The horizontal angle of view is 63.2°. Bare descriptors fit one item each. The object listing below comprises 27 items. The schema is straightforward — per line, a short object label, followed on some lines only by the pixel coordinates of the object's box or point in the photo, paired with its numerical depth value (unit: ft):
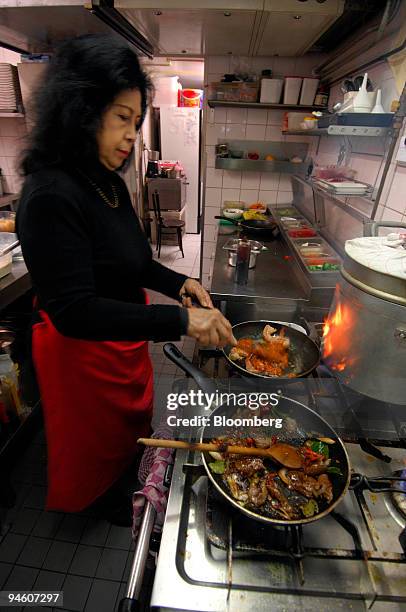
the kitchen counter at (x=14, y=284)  5.52
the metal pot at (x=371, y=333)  2.26
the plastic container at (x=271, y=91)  8.64
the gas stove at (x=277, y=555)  1.83
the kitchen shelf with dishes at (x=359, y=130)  4.64
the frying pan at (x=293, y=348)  3.39
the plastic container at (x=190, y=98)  19.30
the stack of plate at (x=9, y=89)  8.86
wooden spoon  2.21
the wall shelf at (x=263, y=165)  9.57
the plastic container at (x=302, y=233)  7.24
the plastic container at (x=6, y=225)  7.27
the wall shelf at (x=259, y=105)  8.68
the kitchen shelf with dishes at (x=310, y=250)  5.22
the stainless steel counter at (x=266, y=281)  5.59
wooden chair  15.01
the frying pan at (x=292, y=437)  2.07
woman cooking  2.77
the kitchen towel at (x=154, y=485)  2.39
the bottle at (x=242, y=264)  5.96
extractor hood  5.96
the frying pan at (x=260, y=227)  8.60
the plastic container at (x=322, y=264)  5.40
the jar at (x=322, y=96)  8.06
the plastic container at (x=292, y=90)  8.41
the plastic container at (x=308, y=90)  8.35
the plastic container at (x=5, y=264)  5.52
